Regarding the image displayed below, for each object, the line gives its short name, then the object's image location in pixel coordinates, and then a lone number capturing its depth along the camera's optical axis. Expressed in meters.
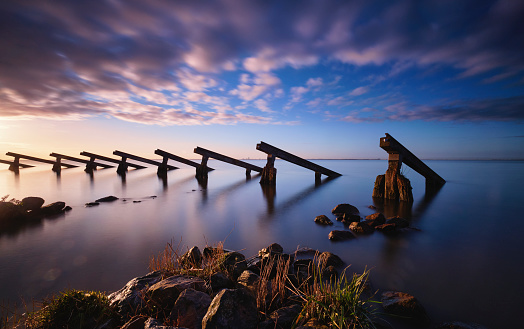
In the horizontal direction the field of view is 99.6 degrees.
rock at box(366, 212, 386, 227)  6.74
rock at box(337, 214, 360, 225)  7.41
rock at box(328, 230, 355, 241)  5.98
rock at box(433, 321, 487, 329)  2.58
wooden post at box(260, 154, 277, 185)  17.98
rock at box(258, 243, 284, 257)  4.78
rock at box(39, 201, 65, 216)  8.19
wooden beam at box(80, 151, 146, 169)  28.07
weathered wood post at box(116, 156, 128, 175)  26.63
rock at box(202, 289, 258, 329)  2.31
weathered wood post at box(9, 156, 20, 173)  27.38
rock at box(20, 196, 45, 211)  7.87
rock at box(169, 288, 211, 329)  2.51
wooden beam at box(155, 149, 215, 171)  24.39
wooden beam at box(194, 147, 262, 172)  21.16
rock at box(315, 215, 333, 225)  7.55
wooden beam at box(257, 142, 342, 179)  15.91
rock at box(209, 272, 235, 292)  3.31
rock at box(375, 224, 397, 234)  6.48
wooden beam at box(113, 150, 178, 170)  25.88
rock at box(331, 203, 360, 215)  8.48
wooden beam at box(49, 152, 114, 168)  26.92
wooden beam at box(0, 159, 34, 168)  27.39
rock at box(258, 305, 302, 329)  2.57
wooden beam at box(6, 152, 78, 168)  26.61
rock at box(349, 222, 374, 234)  6.43
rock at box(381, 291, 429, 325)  2.88
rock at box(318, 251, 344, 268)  4.34
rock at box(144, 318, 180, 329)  2.28
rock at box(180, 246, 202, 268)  4.18
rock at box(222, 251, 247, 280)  3.79
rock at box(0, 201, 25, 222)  7.09
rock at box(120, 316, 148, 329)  2.47
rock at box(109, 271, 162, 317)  2.79
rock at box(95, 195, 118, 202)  10.94
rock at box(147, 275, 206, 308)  2.81
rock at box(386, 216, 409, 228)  6.75
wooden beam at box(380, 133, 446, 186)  9.97
